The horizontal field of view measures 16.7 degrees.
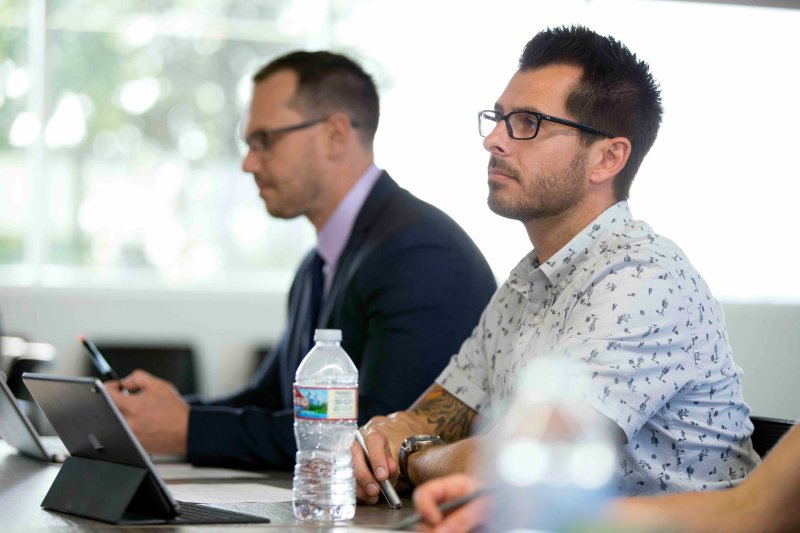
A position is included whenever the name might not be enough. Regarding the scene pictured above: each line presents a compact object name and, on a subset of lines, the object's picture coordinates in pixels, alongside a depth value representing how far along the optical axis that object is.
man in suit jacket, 3.53
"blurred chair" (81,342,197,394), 5.91
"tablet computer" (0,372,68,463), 3.41
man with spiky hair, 3.09
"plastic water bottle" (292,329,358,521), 3.02
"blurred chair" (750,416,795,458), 3.19
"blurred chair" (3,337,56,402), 4.76
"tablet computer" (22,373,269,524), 2.92
